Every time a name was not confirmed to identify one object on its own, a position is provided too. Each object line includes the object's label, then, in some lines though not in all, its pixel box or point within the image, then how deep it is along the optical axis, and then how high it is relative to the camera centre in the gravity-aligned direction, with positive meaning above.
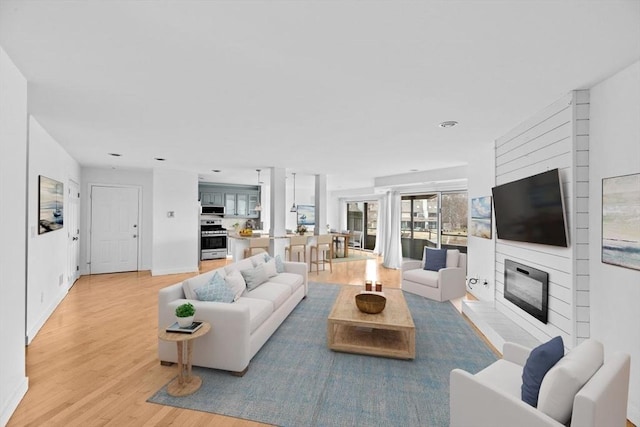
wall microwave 8.98 +0.10
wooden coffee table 2.96 -1.39
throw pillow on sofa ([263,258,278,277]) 4.25 -0.82
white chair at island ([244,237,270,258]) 6.15 -0.69
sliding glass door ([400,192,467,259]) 6.86 -0.18
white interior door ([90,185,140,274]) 6.57 -0.39
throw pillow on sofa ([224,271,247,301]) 3.29 -0.82
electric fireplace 2.98 -0.83
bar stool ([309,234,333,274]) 7.08 -0.85
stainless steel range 8.65 -0.78
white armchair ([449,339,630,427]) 1.28 -0.90
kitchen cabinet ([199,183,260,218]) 9.20 +0.52
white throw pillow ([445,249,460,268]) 5.23 -0.80
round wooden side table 2.32 -1.34
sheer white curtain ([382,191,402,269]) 7.98 -0.62
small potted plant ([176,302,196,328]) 2.40 -0.85
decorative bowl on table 3.24 -1.01
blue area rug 2.11 -1.46
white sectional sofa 2.57 -1.07
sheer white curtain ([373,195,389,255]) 9.55 -0.41
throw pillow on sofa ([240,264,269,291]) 3.80 -0.85
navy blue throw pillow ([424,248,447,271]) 5.33 -0.83
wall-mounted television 2.67 +0.06
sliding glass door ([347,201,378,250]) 10.80 -0.18
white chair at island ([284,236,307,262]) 6.62 -0.80
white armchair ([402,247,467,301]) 4.88 -1.15
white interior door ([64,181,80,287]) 5.34 -0.35
